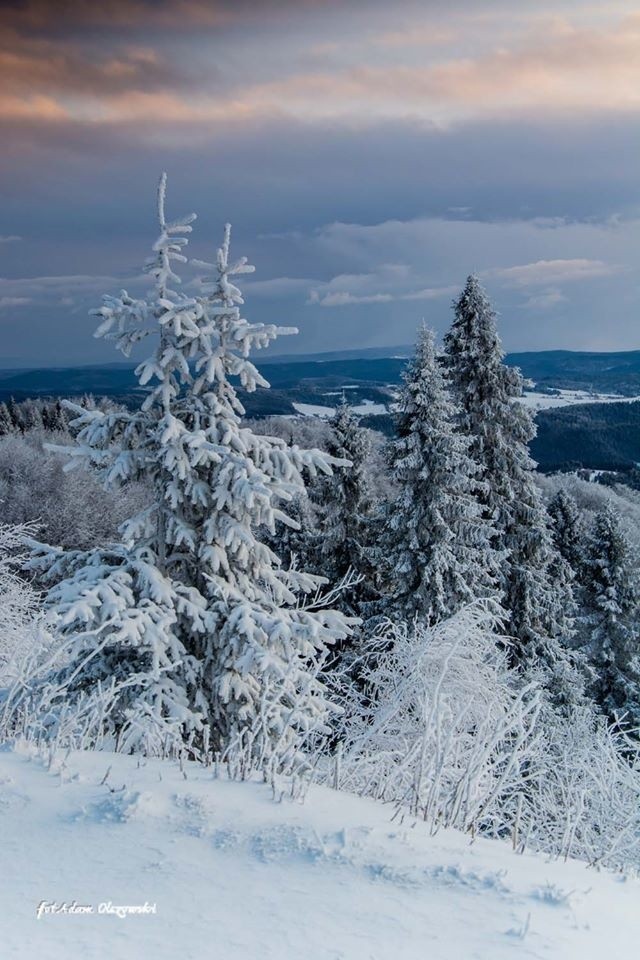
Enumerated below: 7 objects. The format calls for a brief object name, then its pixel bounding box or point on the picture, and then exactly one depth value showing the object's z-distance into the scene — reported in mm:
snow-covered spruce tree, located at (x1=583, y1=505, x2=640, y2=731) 24375
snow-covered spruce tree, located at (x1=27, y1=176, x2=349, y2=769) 8422
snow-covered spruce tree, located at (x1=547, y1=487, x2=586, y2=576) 36719
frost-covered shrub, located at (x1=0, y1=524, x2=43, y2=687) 15352
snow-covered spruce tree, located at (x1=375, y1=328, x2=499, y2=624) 18531
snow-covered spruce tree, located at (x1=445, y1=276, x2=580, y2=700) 20281
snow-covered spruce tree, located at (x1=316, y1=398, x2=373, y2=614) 23016
